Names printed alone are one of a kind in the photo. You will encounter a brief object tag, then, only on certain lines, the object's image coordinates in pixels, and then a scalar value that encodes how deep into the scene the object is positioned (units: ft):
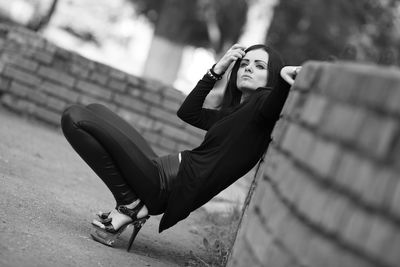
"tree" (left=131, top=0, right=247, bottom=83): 51.75
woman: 11.55
